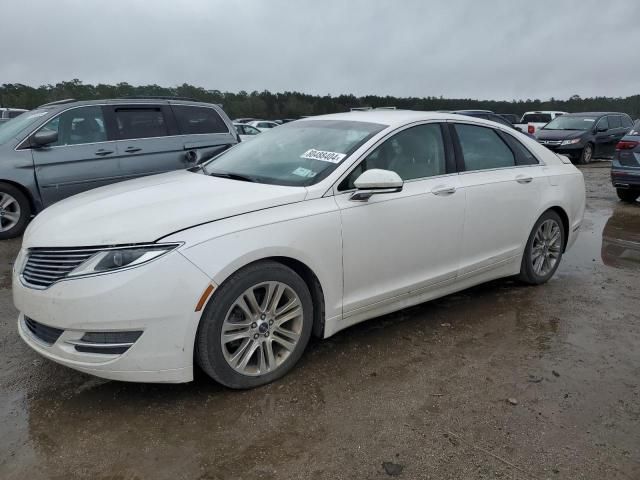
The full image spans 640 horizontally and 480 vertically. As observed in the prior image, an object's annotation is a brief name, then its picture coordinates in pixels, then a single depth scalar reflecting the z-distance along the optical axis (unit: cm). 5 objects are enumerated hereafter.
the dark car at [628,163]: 909
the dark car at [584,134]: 1656
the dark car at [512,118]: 2362
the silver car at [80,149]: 643
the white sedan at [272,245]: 266
